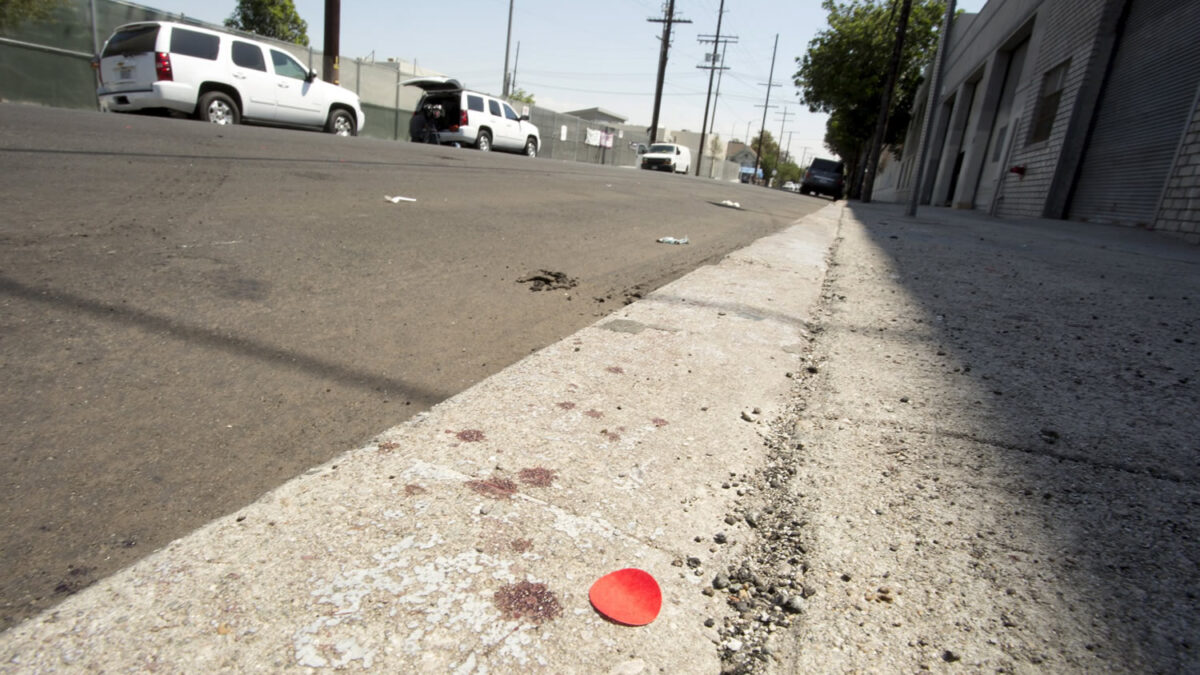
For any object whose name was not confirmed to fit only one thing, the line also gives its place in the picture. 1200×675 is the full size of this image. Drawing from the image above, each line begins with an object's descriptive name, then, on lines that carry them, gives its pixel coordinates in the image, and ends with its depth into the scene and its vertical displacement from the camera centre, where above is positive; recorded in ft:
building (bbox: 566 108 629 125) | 285.43 +30.18
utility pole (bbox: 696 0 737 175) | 192.75 +43.87
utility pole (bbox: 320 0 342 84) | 63.52 +10.76
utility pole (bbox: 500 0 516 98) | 150.46 +26.31
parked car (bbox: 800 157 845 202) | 91.09 +4.38
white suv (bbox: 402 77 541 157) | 57.41 +4.36
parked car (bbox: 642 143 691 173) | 104.37 +5.22
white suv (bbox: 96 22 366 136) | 35.96 +3.39
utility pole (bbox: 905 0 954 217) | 32.90 +5.95
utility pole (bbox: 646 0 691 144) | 140.77 +31.15
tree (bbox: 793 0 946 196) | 107.14 +26.10
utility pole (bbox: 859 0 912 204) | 72.13 +13.99
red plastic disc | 3.41 -2.28
